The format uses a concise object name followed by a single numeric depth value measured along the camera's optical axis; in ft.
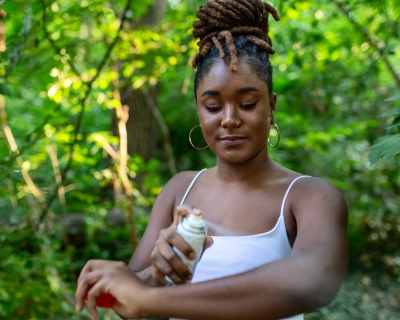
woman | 4.06
